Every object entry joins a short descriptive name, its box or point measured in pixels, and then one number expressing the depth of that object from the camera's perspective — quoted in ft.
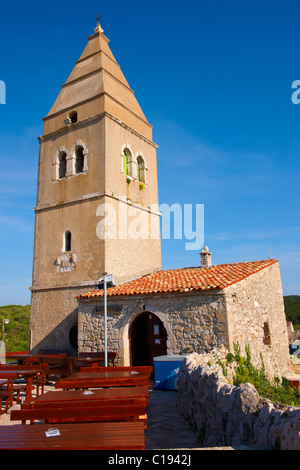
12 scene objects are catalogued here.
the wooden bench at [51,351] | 46.06
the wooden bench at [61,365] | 30.40
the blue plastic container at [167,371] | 30.01
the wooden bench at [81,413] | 13.92
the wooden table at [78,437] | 9.87
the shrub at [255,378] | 28.94
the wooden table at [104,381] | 20.68
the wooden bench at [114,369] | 25.21
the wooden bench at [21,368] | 26.65
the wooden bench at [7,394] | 24.03
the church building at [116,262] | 36.35
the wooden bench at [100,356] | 36.53
